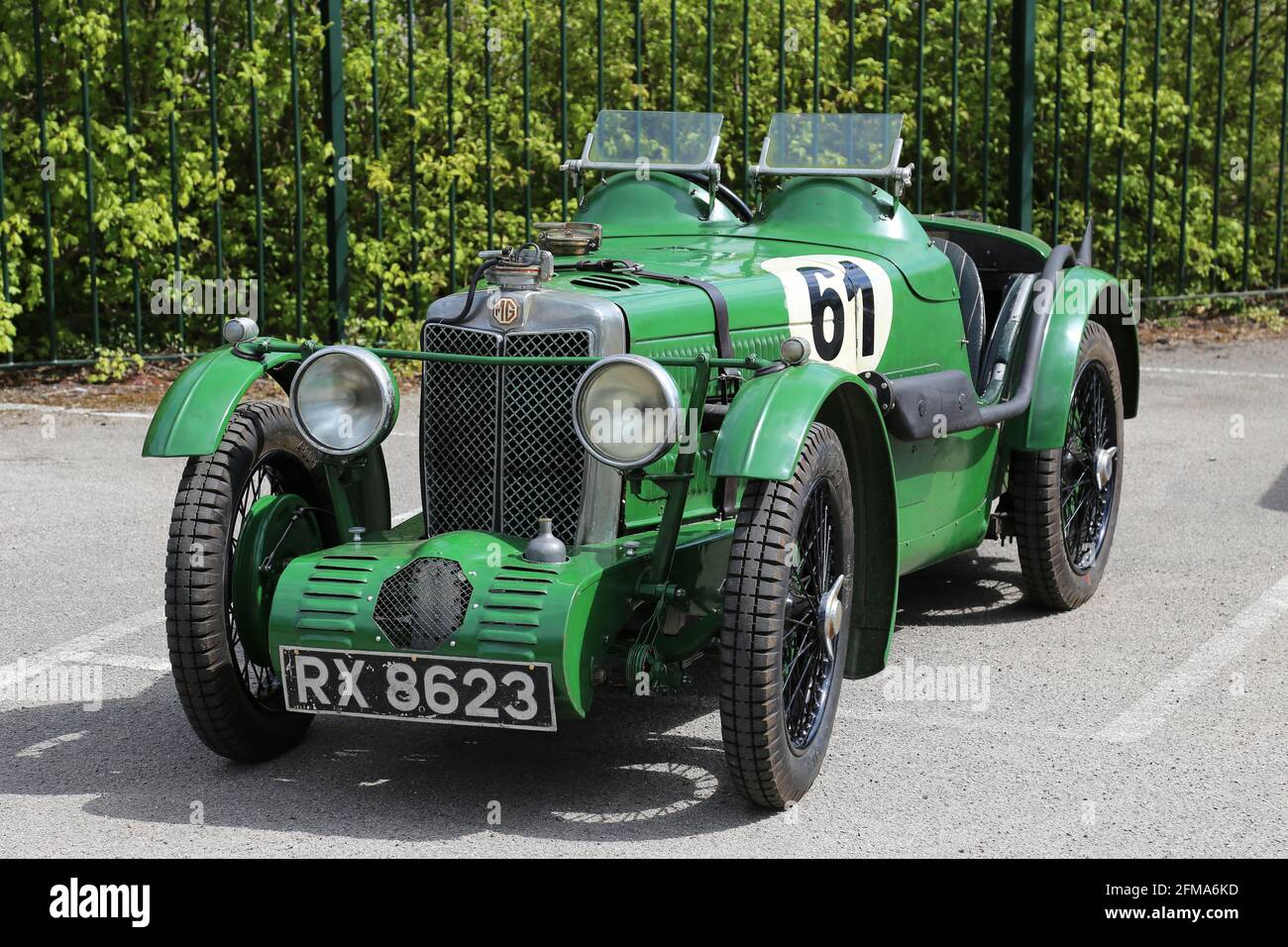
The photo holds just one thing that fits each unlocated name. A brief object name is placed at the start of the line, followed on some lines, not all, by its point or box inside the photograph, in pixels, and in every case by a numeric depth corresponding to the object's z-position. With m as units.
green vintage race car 3.88
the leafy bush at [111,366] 9.66
